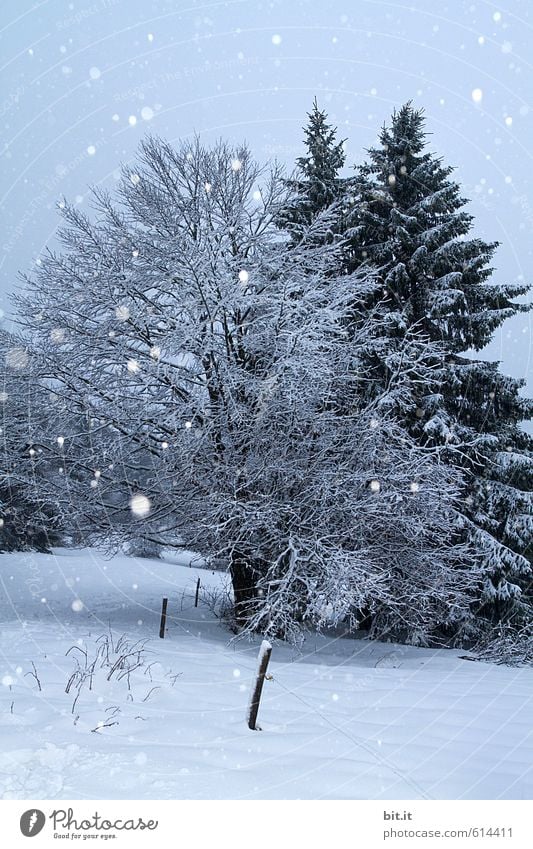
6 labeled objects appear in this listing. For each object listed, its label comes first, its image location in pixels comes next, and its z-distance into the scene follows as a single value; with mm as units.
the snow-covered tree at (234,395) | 8281
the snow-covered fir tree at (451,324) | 10711
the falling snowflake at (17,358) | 9148
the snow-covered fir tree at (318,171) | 12672
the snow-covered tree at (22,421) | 8922
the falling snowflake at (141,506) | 9211
